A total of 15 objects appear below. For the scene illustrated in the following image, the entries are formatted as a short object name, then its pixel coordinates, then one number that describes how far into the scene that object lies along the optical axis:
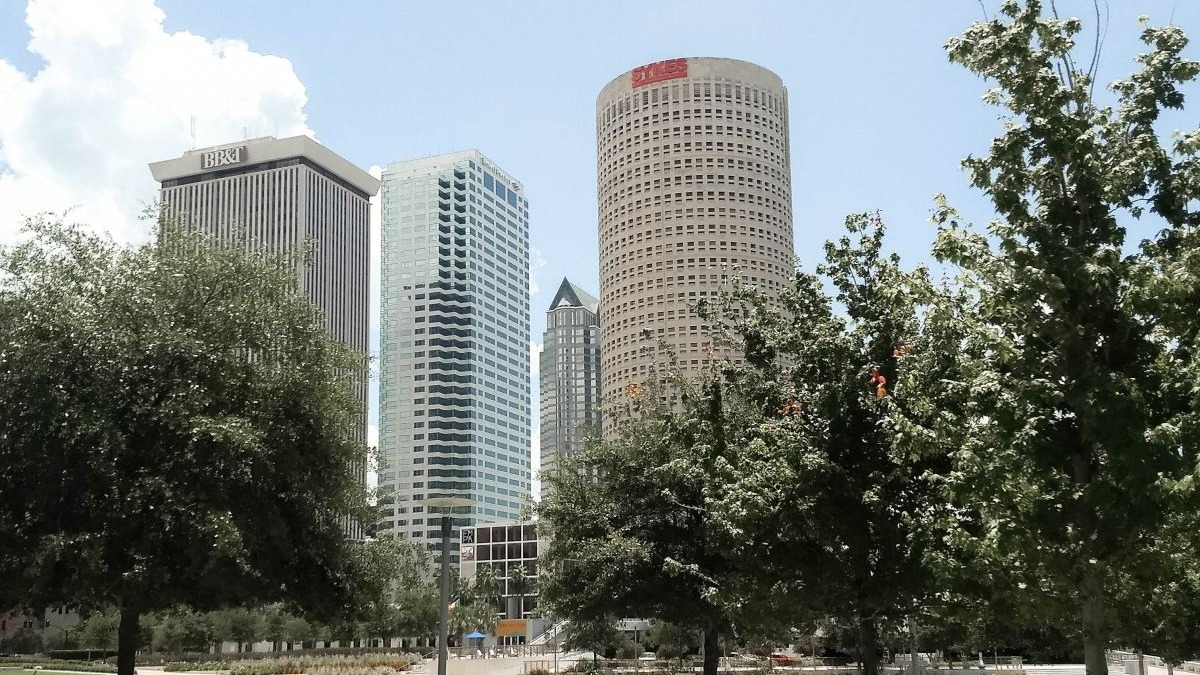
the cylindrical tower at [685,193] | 182.50
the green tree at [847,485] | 17.16
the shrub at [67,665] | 55.88
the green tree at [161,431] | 20.61
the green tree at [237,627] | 88.56
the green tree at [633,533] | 28.86
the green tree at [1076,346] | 12.49
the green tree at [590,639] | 51.08
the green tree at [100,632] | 80.84
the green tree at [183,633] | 85.88
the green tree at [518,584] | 134.38
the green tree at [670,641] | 68.12
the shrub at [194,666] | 65.06
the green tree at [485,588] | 143.62
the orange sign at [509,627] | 82.84
